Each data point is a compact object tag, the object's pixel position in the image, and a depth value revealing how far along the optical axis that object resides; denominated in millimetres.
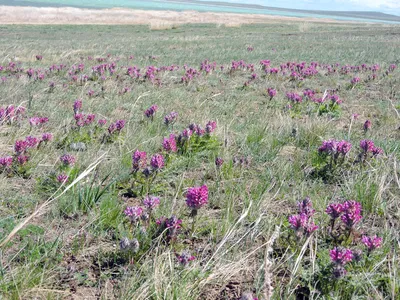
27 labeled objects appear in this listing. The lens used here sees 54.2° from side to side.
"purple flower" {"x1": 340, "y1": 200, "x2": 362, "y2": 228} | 2611
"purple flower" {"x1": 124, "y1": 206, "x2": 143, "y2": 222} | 2748
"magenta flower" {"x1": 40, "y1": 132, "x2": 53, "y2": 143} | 4387
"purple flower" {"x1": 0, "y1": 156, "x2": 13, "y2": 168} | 3734
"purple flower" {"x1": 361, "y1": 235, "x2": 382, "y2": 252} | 2412
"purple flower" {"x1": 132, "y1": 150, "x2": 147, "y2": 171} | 3564
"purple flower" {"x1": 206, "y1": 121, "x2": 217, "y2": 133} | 4634
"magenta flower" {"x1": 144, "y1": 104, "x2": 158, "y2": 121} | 5570
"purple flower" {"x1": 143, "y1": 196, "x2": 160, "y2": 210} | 2826
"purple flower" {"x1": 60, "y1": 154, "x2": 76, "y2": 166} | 3738
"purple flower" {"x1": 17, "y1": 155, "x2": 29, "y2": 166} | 3812
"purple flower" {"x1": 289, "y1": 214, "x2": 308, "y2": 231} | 2551
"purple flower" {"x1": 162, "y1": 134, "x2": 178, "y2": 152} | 4090
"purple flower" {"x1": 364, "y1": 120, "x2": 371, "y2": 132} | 5052
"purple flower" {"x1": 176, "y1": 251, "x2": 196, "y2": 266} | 2365
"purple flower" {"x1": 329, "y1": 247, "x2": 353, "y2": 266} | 2232
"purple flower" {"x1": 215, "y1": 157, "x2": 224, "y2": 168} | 3812
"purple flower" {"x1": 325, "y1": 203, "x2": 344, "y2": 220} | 2691
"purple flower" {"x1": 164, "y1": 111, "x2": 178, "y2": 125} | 5249
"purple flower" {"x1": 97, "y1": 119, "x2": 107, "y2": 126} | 5199
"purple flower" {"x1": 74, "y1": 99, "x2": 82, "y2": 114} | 5488
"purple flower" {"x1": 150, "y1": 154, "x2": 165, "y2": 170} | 3434
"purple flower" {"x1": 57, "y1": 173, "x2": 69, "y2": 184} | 3391
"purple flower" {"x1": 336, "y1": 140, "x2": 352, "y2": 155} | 3804
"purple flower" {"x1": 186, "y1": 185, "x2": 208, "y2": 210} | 2713
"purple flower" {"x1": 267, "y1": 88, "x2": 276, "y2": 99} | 7316
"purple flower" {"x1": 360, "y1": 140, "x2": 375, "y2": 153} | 3825
